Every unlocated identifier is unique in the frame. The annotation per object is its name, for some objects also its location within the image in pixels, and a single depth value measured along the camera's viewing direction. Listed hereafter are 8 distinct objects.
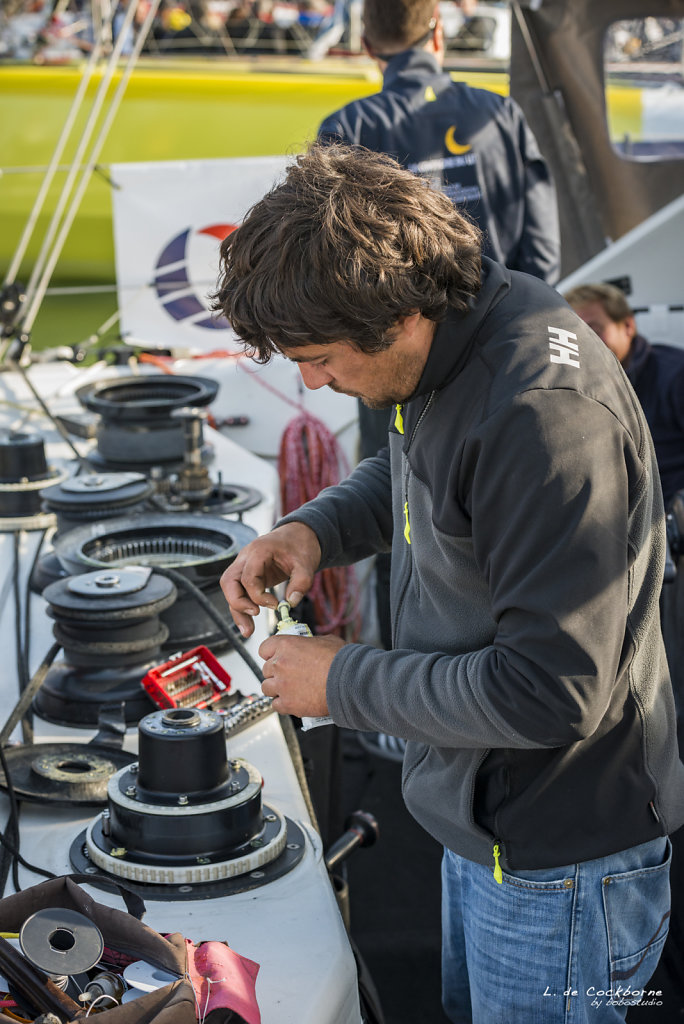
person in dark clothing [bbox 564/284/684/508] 3.20
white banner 4.93
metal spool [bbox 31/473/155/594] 2.19
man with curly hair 0.94
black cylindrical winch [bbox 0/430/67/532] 2.55
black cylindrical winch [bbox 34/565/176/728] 1.67
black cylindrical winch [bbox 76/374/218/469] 2.82
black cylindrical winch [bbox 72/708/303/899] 1.26
